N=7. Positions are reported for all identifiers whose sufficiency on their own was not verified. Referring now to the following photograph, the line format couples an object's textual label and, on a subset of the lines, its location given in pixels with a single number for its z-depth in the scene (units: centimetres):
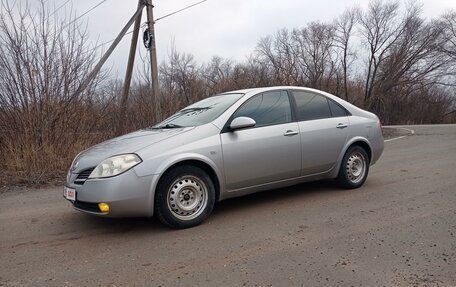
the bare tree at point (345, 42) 4524
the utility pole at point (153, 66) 1078
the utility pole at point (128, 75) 1032
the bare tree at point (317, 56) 3182
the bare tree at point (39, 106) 819
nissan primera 419
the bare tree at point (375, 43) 4662
